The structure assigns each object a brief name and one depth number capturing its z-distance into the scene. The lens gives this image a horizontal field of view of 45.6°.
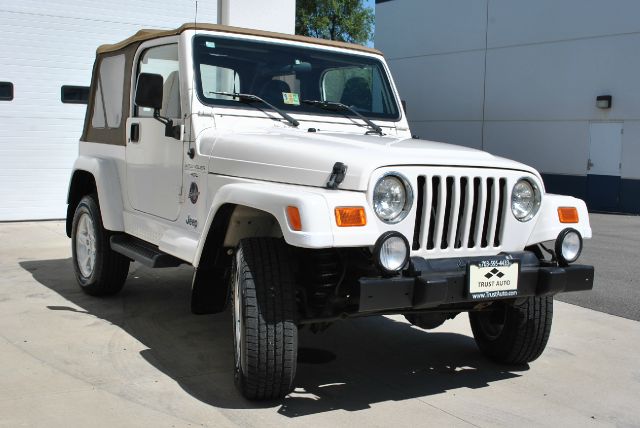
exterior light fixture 16.31
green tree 38.06
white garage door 10.78
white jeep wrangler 3.77
